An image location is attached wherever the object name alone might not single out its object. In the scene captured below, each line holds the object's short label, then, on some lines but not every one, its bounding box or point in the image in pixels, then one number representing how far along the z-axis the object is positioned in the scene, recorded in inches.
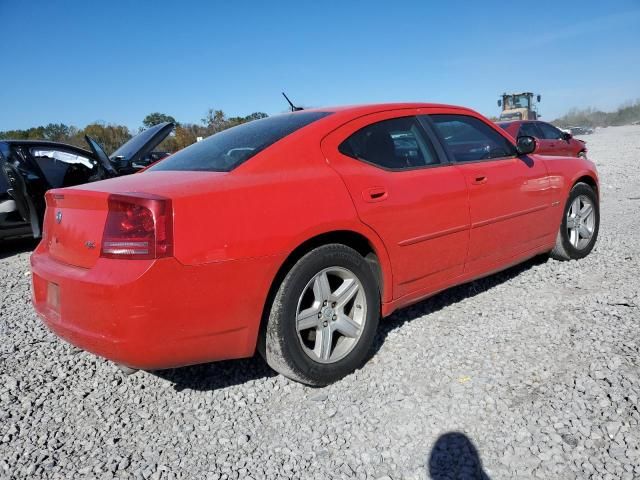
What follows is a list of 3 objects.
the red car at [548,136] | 472.7
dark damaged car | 233.5
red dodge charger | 88.0
